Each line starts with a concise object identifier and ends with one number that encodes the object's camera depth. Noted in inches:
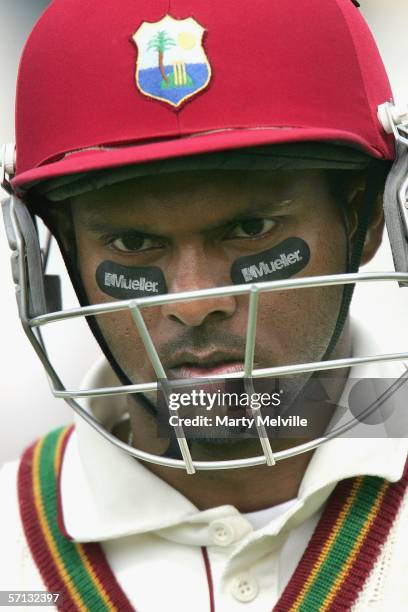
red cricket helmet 203.6
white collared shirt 204.4
